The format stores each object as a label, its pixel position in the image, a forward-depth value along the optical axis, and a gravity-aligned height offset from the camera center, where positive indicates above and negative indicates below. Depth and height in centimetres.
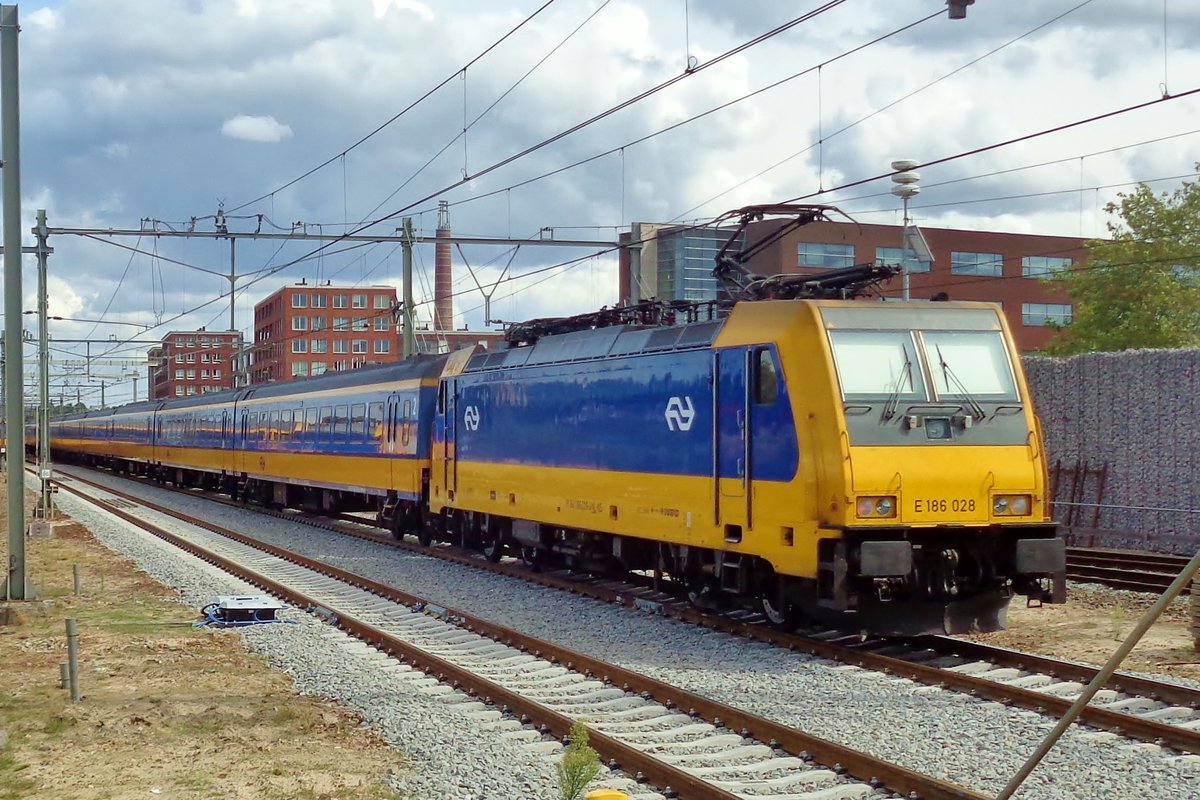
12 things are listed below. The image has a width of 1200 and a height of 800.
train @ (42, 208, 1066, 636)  1146 -27
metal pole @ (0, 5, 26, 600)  1557 +207
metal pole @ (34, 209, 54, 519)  3322 +237
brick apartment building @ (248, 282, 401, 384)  11669 +906
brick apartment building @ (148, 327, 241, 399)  13148 +698
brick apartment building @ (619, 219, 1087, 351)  6091 +808
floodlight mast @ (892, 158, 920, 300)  1983 +384
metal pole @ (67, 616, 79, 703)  990 -175
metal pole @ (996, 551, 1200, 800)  411 -79
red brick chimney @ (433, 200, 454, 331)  9069 +1069
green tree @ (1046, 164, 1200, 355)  4350 +500
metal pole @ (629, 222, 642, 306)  2371 +339
